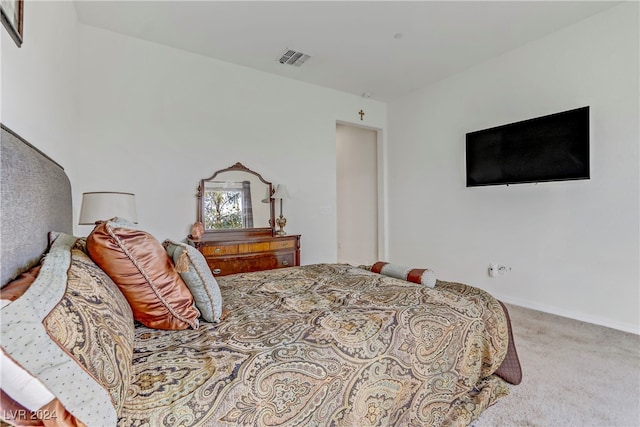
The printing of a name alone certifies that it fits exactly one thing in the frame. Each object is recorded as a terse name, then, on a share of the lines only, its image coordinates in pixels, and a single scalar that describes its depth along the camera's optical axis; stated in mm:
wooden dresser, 3104
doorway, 5332
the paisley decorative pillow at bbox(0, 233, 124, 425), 552
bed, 616
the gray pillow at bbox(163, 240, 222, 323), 1258
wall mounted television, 2834
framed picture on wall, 1076
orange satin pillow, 1061
